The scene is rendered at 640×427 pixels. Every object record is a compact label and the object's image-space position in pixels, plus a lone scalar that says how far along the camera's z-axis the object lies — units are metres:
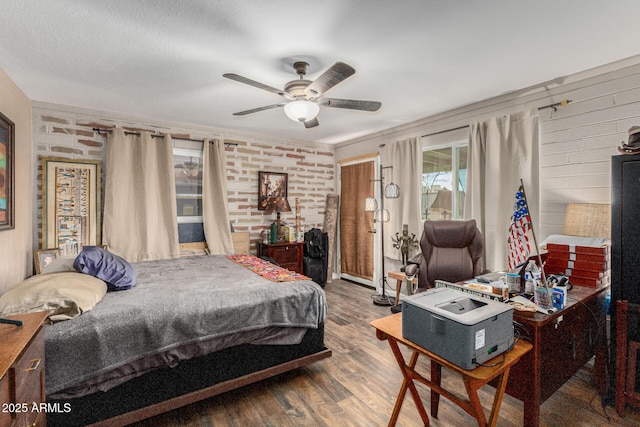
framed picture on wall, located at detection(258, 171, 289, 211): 4.81
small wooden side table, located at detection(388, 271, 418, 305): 3.60
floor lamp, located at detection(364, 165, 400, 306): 4.10
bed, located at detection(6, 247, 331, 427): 1.62
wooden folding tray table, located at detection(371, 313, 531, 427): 1.31
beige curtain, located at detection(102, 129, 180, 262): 3.61
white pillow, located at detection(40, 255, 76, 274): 2.25
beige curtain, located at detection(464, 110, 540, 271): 2.95
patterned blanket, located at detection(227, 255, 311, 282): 2.64
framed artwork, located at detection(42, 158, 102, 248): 3.31
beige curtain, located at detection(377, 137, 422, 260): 4.08
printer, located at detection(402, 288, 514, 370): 1.27
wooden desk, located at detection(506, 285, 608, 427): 1.61
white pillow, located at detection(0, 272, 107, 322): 1.67
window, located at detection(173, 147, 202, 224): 4.21
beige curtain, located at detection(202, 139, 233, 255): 4.25
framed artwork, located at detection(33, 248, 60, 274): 3.09
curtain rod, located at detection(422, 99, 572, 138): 2.74
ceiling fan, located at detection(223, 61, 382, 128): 2.18
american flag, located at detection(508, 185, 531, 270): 2.72
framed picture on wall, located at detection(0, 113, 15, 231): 2.33
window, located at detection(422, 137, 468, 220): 3.76
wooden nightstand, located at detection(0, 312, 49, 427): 0.99
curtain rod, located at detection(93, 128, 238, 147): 3.64
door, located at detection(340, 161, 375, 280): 4.93
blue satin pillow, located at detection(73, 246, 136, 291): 2.21
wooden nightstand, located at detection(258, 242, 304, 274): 4.54
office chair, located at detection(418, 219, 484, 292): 3.00
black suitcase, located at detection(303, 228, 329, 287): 4.81
